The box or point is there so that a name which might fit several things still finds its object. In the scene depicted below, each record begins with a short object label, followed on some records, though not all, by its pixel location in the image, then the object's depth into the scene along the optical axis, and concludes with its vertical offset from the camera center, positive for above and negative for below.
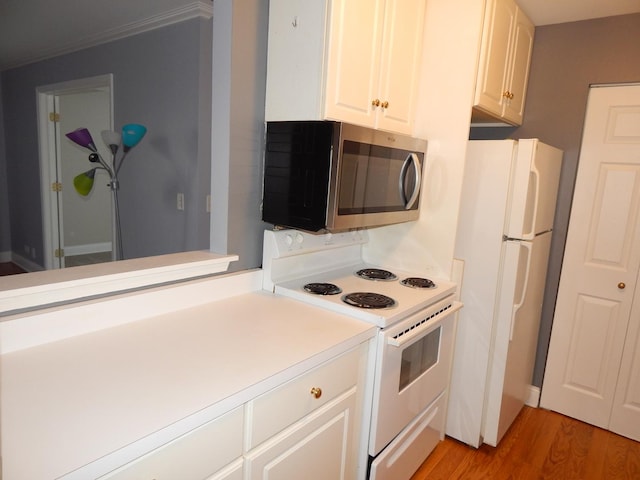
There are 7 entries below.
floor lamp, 2.55 +0.12
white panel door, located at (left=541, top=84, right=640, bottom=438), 2.33 -0.47
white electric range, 1.54 -0.56
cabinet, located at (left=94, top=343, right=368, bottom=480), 0.91 -0.71
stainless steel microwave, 1.47 +0.01
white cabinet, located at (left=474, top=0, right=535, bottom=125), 1.91 +0.64
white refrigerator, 2.02 -0.43
